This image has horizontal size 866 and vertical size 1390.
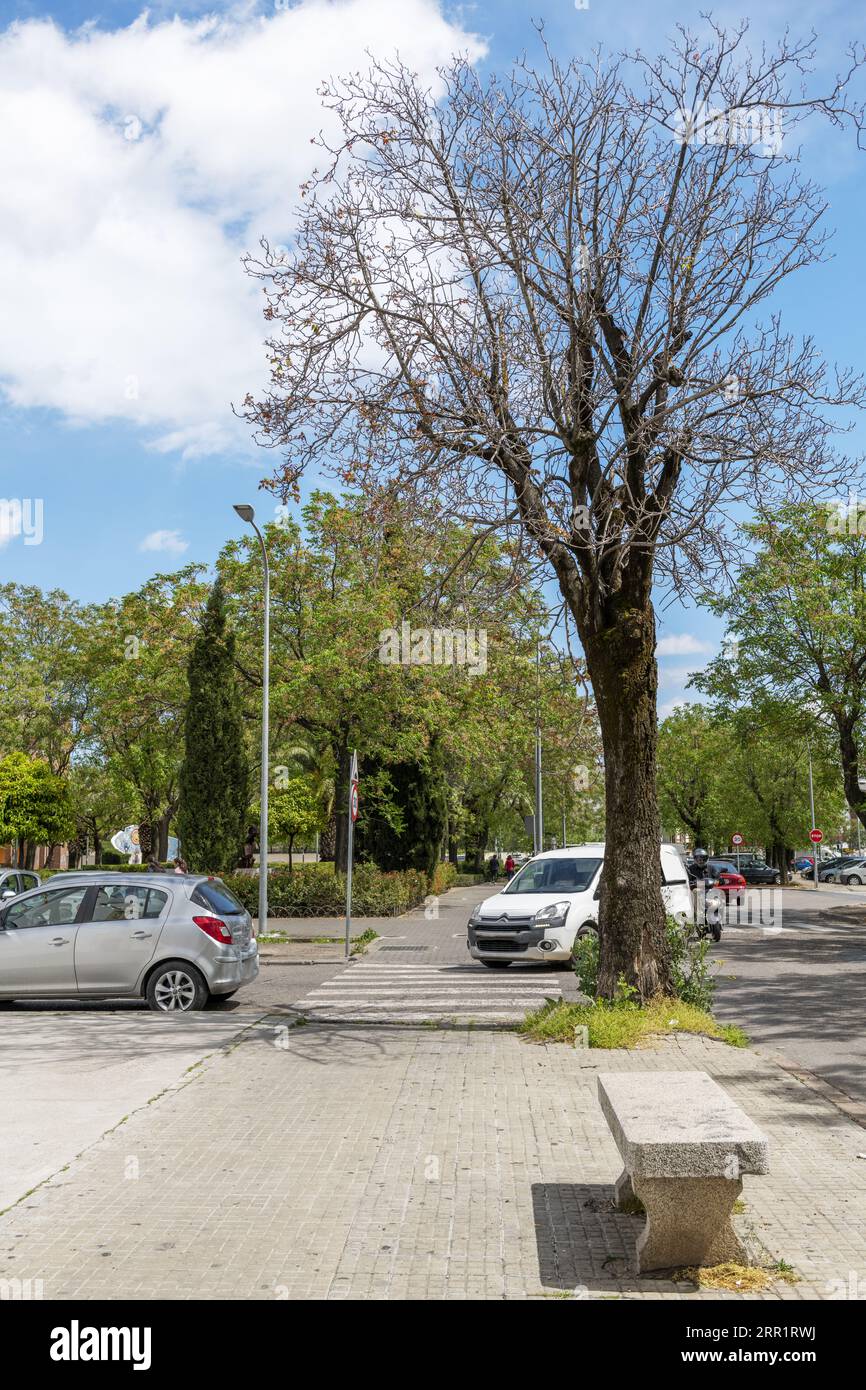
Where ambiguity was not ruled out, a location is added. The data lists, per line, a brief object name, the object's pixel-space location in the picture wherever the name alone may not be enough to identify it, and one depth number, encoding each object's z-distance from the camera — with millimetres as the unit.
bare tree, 11539
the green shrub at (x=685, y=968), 11445
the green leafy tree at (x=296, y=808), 48688
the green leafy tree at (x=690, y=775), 74438
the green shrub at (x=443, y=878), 42406
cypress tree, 29031
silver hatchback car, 13094
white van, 17453
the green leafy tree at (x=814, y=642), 31641
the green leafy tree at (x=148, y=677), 33344
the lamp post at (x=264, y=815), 24609
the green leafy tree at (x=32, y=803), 44656
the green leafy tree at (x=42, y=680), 50938
